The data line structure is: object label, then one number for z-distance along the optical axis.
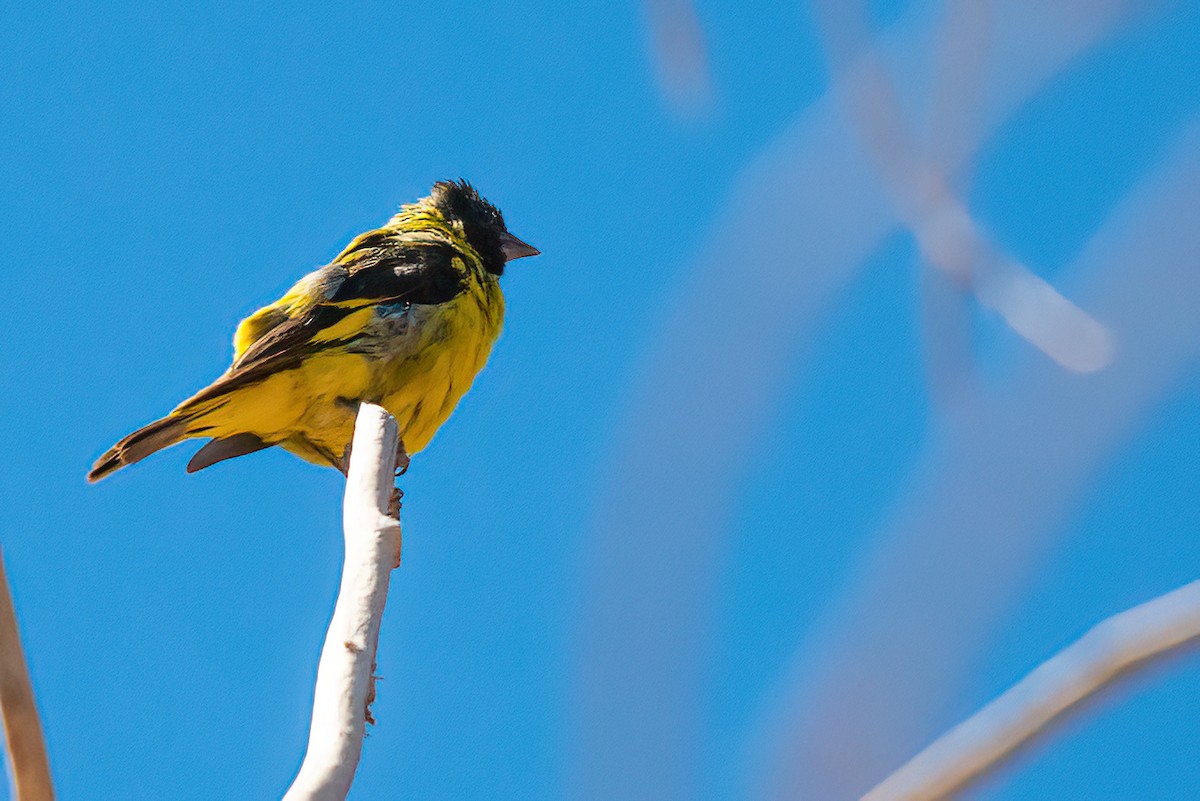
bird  3.94
